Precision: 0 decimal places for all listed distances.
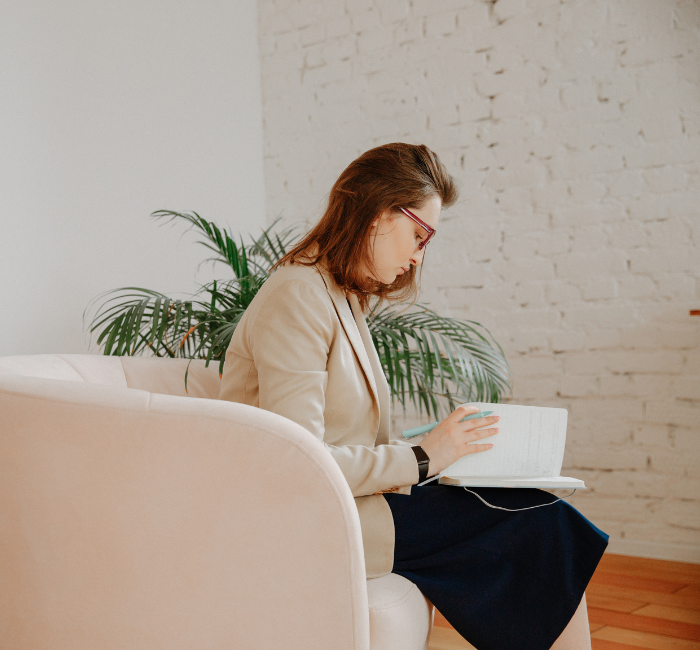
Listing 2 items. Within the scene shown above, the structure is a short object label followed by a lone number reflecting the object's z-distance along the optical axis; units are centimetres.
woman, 104
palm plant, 178
